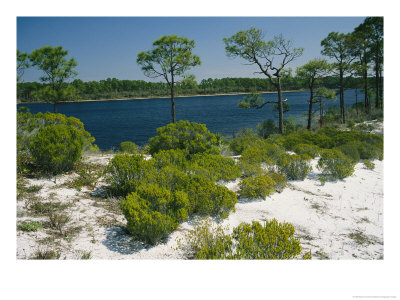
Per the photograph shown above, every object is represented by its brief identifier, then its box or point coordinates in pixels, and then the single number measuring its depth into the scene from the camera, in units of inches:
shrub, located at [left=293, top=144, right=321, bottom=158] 304.2
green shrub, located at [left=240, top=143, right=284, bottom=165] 258.3
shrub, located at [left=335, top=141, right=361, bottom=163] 291.4
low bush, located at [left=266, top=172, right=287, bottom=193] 212.2
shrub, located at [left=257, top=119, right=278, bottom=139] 630.5
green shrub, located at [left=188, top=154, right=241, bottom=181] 212.2
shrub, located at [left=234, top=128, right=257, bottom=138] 578.9
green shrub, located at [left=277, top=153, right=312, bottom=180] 242.1
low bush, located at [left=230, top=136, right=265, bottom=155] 337.9
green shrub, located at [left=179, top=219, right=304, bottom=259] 126.1
